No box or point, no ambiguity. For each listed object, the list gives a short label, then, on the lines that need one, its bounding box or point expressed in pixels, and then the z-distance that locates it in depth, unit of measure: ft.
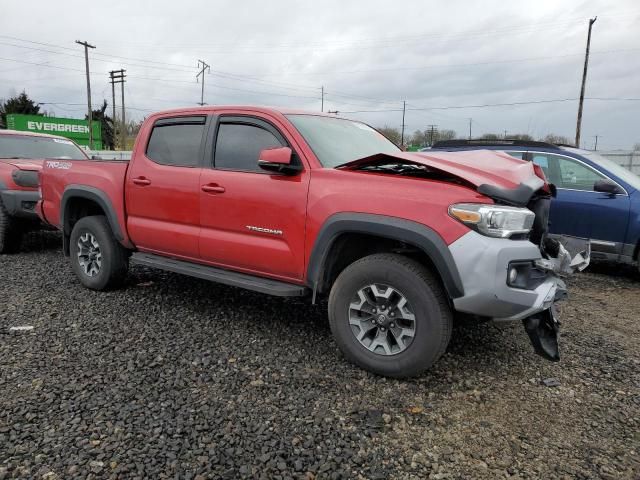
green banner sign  119.14
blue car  18.80
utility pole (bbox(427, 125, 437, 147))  232.00
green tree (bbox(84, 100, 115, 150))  154.06
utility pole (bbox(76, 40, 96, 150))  123.24
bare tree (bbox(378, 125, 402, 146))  197.05
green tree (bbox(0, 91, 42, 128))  147.30
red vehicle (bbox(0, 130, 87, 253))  21.08
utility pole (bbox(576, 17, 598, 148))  86.84
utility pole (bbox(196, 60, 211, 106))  167.62
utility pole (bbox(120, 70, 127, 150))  139.54
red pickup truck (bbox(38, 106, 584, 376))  9.40
